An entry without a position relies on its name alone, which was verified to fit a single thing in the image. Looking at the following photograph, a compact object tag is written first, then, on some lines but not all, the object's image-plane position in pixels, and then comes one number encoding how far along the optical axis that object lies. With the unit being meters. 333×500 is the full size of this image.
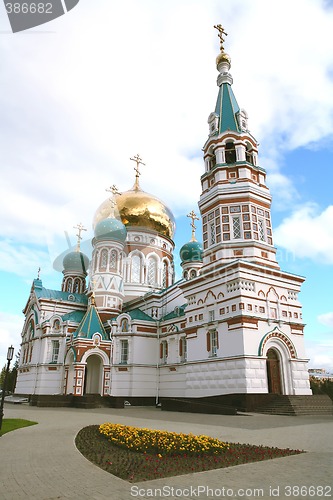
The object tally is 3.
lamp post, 11.99
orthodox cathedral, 19.80
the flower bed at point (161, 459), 5.72
